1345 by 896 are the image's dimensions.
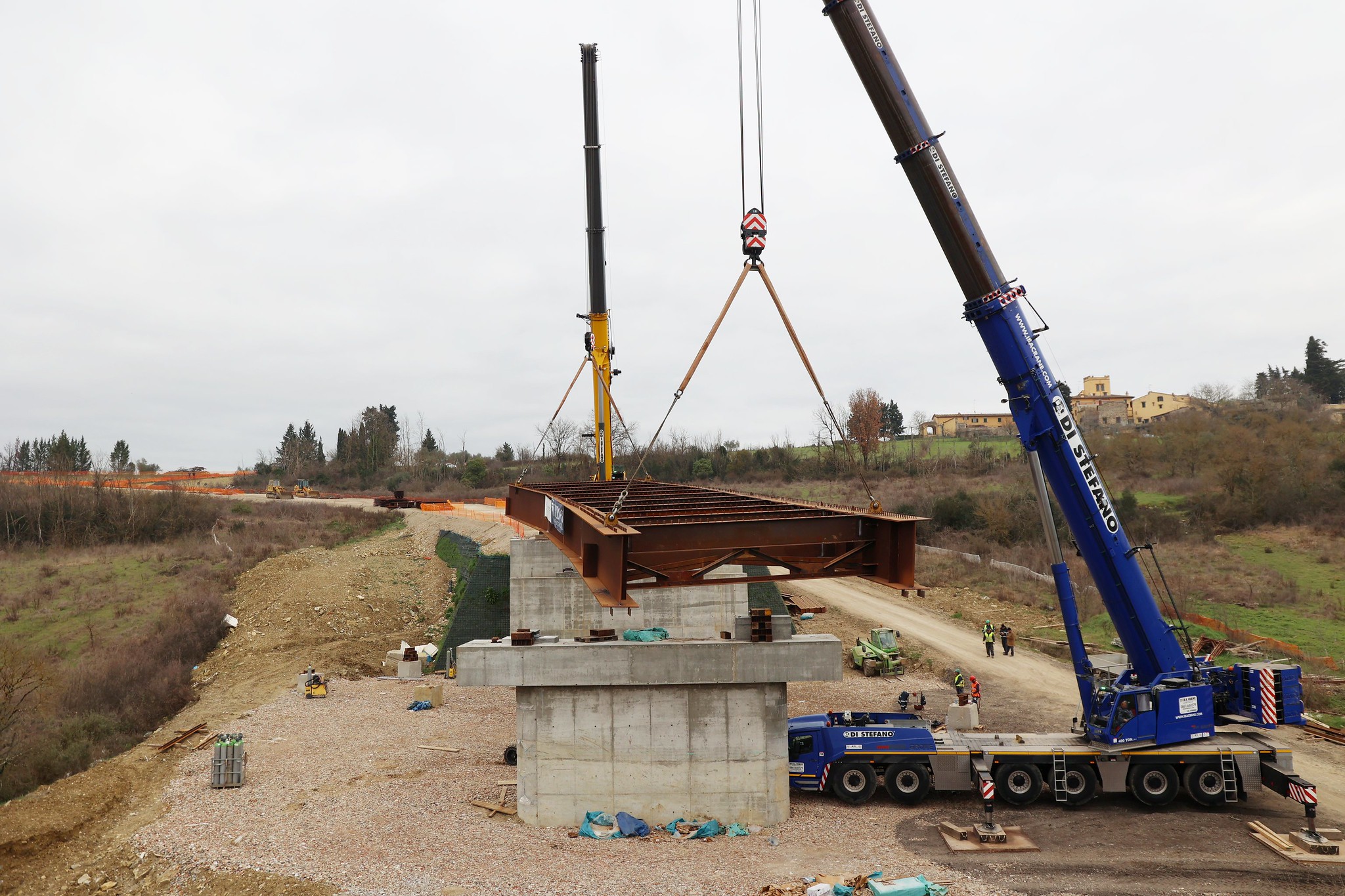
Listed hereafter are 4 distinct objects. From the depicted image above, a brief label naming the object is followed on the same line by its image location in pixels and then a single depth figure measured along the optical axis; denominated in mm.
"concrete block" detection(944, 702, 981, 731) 20109
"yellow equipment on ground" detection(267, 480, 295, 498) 79250
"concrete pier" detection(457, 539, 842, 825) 14938
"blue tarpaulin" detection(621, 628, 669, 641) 16594
